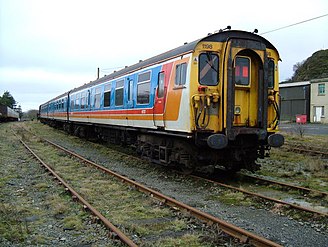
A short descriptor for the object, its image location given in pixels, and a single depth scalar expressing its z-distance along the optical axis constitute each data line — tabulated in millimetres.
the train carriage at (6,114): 57775
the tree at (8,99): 117875
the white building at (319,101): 46094
